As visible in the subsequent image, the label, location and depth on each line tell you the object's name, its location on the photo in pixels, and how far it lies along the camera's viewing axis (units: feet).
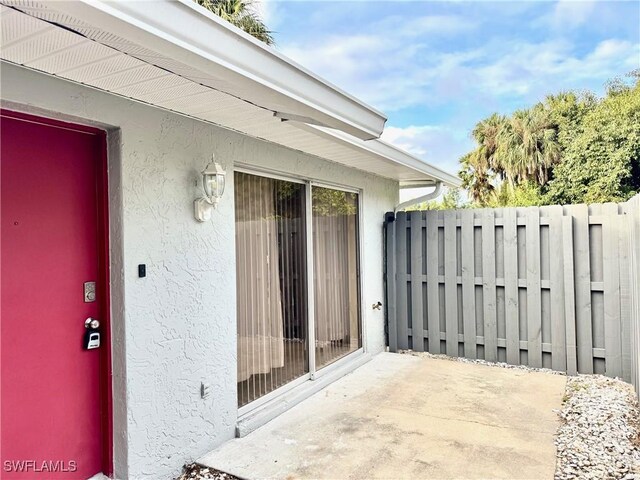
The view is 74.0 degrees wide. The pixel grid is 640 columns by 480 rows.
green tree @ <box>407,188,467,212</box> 77.25
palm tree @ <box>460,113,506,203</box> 86.38
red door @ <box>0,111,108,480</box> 8.69
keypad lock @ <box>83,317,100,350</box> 10.06
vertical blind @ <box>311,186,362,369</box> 19.24
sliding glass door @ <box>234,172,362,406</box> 14.85
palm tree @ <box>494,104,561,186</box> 75.92
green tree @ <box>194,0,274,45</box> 48.67
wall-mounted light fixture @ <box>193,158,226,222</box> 12.25
